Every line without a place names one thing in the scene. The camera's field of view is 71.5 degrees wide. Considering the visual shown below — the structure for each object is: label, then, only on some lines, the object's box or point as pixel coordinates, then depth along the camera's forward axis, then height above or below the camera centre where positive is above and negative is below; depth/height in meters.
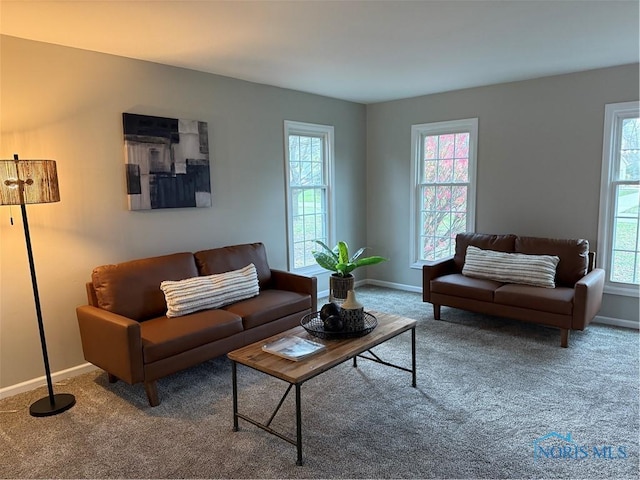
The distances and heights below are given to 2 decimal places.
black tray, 2.71 -0.91
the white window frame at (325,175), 4.90 +0.10
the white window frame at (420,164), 4.98 +0.19
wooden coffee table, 2.23 -0.94
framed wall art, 3.58 +0.22
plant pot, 3.01 -0.70
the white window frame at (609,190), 4.09 -0.13
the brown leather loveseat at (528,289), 3.66 -0.99
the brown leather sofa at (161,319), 2.82 -0.95
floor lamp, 2.65 +0.00
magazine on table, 2.43 -0.92
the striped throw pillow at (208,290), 3.30 -0.81
